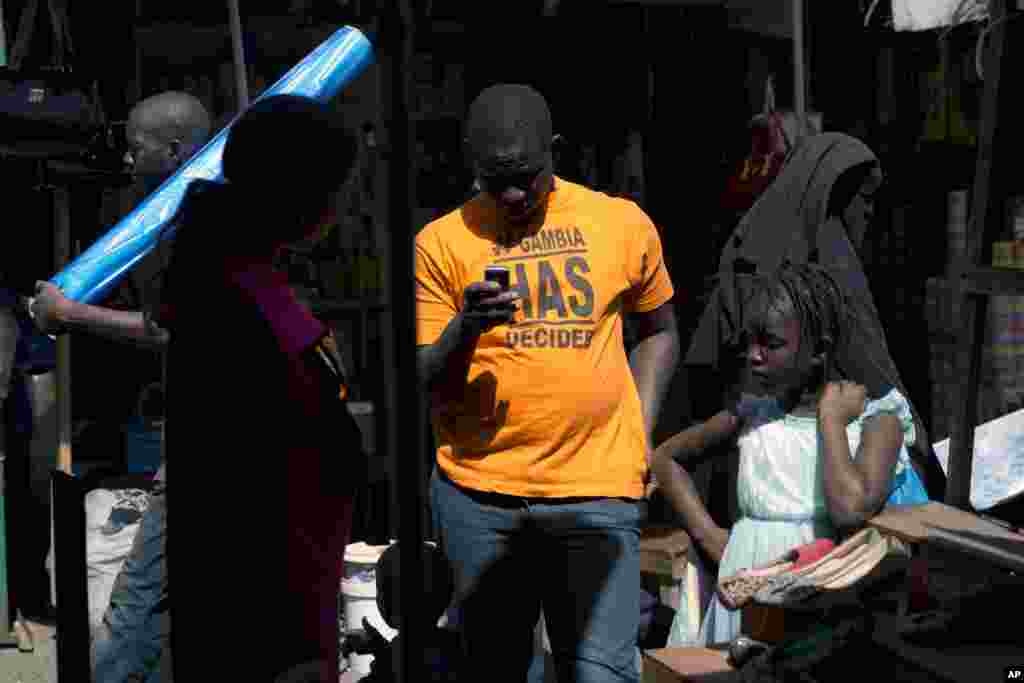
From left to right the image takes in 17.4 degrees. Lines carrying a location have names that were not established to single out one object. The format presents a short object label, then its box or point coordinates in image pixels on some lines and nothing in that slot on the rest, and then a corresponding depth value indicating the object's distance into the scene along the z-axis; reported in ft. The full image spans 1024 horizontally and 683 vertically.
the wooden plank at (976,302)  26.53
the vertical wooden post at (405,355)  15.81
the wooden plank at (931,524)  24.86
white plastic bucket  38.42
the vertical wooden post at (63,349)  38.80
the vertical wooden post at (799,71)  39.95
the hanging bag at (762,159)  43.97
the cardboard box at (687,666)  28.01
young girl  29.98
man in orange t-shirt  27.88
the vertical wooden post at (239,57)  40.47
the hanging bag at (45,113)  36.75
